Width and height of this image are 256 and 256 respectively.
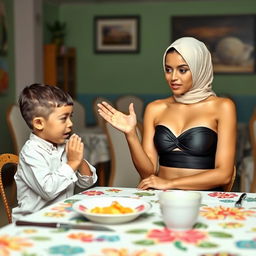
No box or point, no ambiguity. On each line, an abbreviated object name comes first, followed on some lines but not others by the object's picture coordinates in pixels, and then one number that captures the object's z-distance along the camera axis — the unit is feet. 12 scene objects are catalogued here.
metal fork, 5.60
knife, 4.48
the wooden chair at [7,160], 6.91
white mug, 4.39
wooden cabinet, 25.88
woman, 7.51
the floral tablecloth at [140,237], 3.97
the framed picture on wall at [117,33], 27.91
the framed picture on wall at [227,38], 26.63
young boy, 6.25
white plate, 4.58
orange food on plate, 4.75
